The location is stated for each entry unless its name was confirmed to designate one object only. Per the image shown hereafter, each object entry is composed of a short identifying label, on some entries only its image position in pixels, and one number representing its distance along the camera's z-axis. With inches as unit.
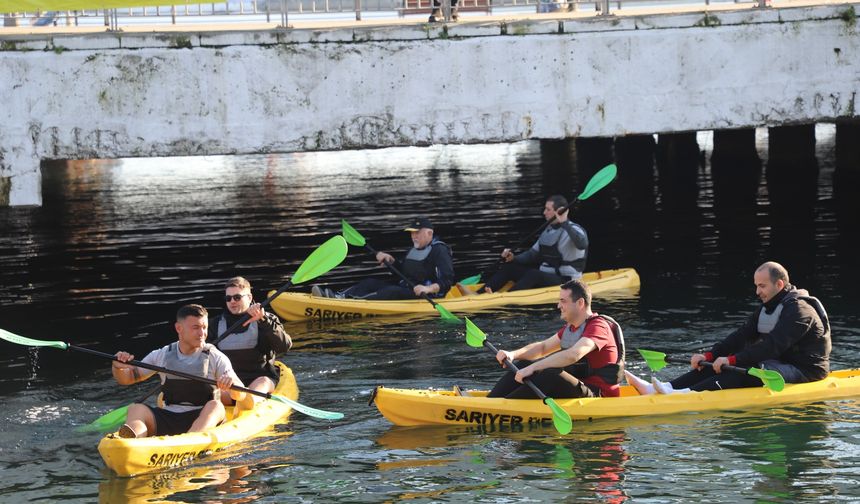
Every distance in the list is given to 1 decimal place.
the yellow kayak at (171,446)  641.6
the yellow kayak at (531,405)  735.1
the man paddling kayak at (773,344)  745.0
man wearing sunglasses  768.3
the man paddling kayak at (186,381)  682.8
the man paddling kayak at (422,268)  1092.5
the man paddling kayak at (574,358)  717.9
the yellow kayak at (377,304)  1102.4
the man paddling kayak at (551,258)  1120.8
